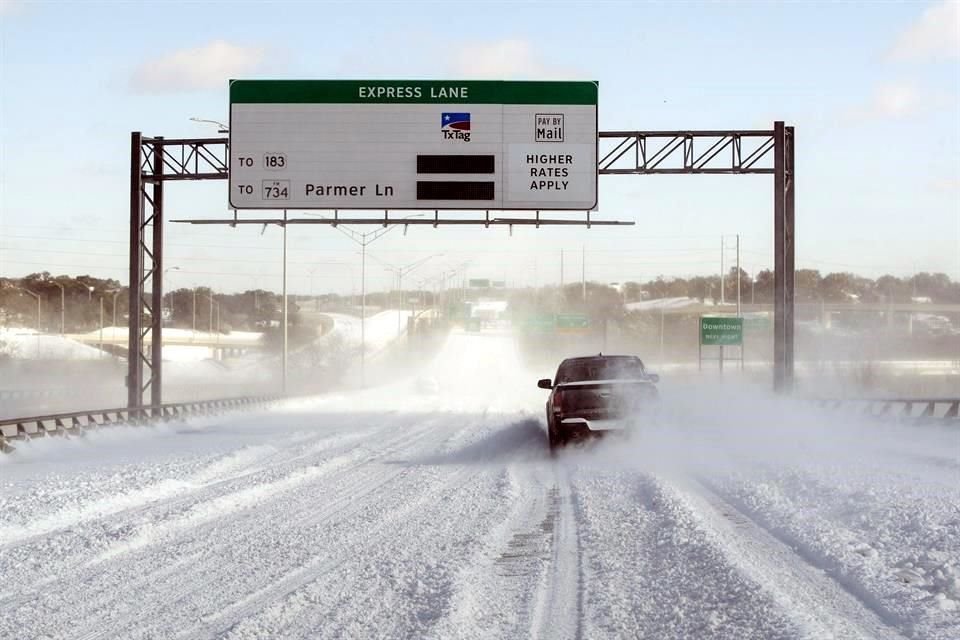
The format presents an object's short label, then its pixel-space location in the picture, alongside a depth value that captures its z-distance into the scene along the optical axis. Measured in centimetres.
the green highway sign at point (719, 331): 6272
